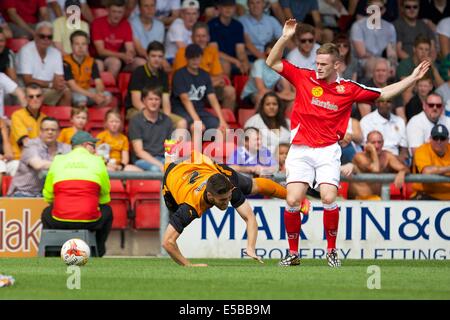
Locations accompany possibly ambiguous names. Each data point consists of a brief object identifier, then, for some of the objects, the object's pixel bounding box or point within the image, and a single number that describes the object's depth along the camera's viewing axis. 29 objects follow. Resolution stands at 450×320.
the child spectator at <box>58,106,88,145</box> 17.05
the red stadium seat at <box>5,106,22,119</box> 17.86
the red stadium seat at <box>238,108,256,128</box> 19.02
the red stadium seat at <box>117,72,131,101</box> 19.02
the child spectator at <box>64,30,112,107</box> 18.41
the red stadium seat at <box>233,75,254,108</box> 19.91
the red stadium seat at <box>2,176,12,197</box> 16.47
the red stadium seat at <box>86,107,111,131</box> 18.25
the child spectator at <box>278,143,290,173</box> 16.56
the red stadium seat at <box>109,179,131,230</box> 16.56
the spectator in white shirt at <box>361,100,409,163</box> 18.23
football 12.58
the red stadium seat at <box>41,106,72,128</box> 18.15
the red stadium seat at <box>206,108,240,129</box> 18.86
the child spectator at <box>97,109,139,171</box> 17.28
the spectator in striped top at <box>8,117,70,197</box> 16.17
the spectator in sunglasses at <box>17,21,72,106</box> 18.25
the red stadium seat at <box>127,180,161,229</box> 16.58
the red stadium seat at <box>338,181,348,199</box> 16.83
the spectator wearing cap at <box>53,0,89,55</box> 19.03
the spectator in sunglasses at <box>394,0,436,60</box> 20.94
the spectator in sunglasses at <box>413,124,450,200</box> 16.69
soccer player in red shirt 12.81
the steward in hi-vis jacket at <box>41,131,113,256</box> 15.01
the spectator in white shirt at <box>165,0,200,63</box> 19.69
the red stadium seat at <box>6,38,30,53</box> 18.83
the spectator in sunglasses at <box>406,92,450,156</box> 18.28
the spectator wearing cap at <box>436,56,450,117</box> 18.99
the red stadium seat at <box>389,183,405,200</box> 17.03
